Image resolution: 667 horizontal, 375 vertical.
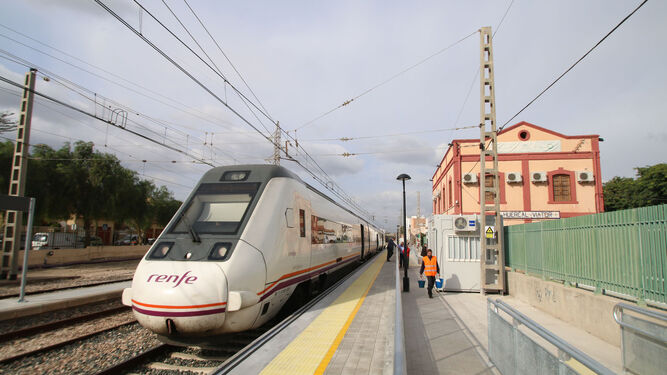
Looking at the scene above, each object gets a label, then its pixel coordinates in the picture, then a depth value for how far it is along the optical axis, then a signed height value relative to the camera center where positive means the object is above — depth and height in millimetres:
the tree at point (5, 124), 19938 +5450
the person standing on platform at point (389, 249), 29120 -1442
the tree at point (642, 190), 38812 +4887
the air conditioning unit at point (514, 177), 27625 +4077
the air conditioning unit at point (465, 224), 13977 +309
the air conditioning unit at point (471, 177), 28423 +4116
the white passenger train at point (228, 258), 5621 -495
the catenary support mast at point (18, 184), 16312 +1900
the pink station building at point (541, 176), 27516 +4177
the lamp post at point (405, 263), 13941 -1201
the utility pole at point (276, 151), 27525 +5884
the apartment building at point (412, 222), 90500 +2522
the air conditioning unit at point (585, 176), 27219 +4143
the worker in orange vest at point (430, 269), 12484 -1225
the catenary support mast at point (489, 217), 13289 +549
